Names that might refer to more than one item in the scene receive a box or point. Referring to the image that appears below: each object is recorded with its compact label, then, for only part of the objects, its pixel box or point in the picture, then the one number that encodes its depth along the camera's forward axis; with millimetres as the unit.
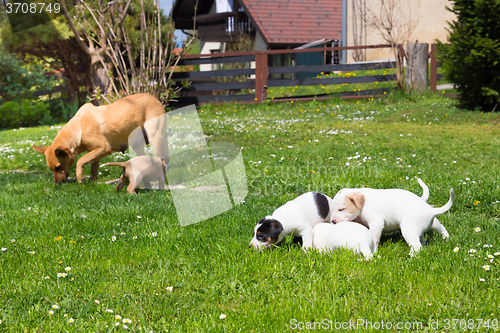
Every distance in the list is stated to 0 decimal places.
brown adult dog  6809
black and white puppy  3639
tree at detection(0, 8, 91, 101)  17453
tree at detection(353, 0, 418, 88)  24469
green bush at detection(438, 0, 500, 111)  11773
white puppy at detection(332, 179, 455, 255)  3558
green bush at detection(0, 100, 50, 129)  18375
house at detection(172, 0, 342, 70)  27609
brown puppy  6121
